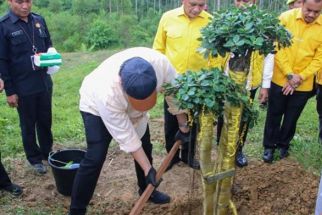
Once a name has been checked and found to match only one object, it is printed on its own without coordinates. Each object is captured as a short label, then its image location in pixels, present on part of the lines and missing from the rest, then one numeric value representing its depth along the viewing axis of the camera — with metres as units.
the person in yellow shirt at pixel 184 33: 3.66
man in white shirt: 2.49
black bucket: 3.55
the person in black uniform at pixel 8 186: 3.67
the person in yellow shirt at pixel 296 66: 3.84
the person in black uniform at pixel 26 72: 3.69
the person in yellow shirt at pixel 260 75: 3.76
